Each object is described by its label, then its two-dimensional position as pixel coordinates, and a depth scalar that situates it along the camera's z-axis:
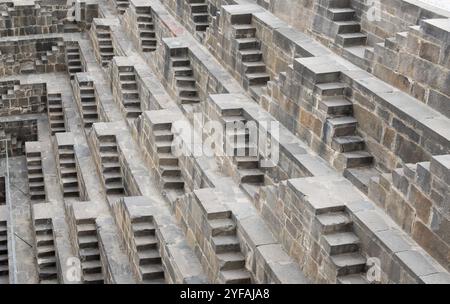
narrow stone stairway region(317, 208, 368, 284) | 9.05
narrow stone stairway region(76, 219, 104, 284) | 13.18
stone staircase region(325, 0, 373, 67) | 12.66
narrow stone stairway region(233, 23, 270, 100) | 13.94
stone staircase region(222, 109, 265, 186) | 11.98
